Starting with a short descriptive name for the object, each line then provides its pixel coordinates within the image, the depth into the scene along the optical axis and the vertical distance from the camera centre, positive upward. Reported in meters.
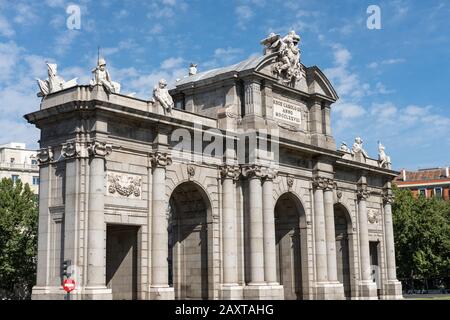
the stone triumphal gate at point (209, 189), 32.12 +5.03
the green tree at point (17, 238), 56.88 +3.62
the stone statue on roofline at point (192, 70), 44.97 +14.14
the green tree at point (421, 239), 75.94 +3.83
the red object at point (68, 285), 28.96 -0.29
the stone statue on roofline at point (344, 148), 51.78 +9.87
